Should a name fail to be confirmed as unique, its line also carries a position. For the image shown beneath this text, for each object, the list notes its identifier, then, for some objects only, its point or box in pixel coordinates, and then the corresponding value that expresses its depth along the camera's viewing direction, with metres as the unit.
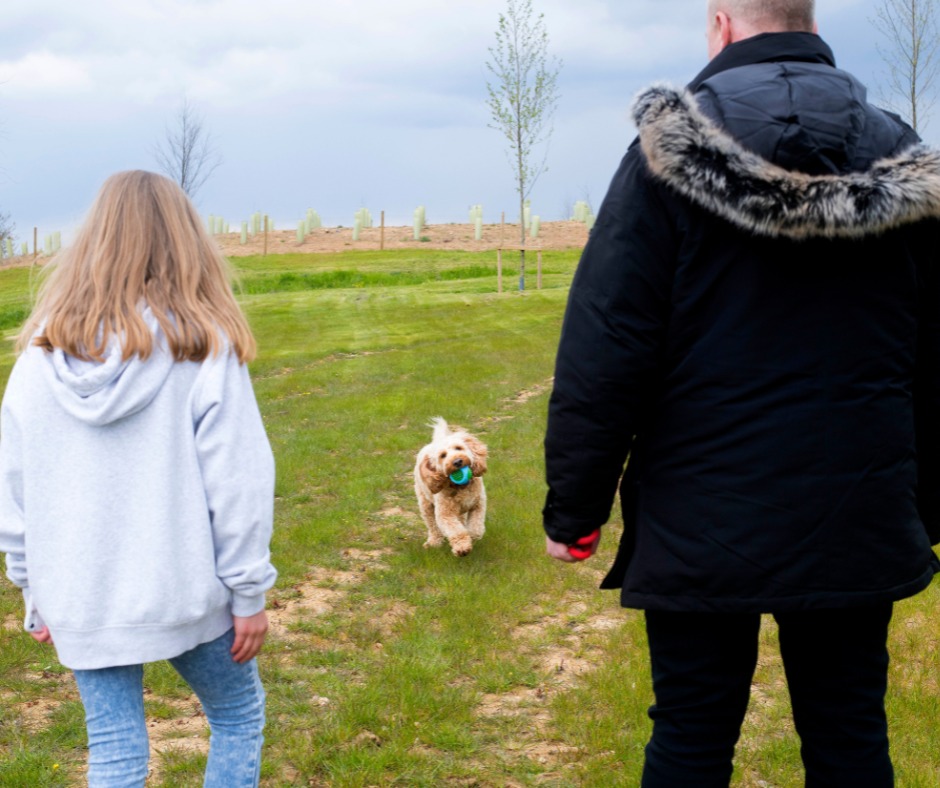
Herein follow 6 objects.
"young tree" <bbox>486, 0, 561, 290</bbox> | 33.75
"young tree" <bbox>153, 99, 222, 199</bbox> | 41.66
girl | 2.48
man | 2.30
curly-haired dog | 6.36
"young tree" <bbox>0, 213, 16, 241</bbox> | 40.91
